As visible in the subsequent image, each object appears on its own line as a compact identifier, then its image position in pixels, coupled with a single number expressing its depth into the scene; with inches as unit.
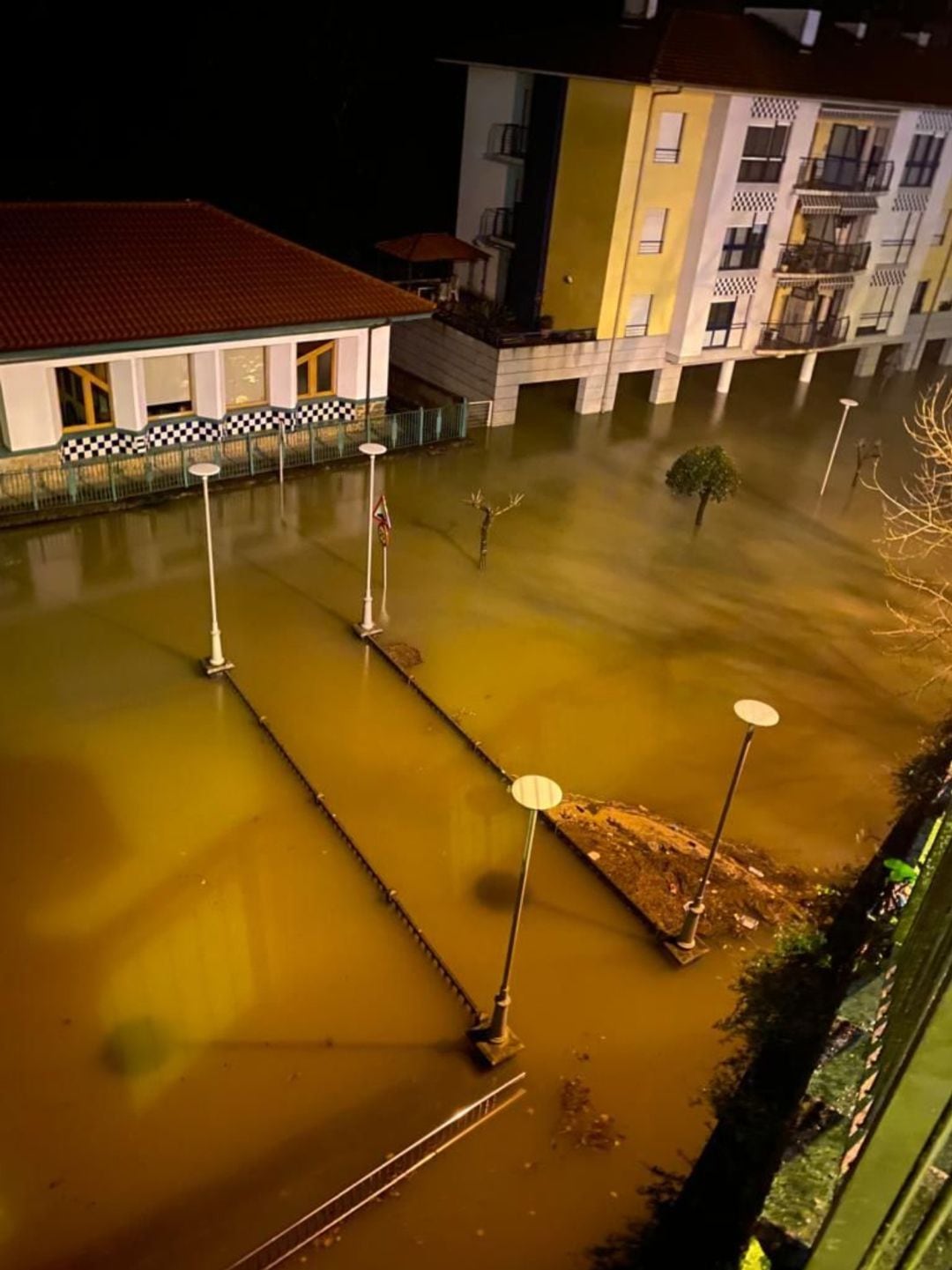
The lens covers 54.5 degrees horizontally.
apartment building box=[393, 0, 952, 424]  944.9
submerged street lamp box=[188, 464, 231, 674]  553.0
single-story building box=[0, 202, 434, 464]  708.0
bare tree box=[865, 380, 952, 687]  665.0
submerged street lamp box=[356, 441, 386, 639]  606.2
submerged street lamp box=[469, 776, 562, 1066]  315.0
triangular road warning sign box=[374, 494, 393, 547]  570.6
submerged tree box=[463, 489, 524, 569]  690.8
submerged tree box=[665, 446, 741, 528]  749.9
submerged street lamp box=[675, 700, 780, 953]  366.9
